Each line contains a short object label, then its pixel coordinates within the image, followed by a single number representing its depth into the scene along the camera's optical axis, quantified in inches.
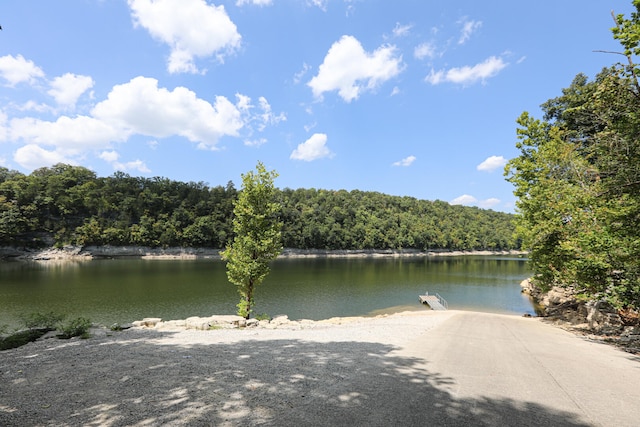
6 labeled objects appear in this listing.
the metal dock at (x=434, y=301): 1332.4
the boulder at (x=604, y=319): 640.4
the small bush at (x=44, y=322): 554.3
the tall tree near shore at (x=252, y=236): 776.9
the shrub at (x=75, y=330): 480.0
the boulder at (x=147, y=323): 670.5
